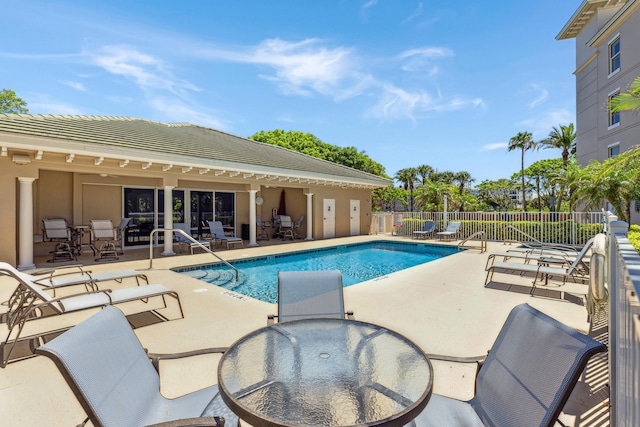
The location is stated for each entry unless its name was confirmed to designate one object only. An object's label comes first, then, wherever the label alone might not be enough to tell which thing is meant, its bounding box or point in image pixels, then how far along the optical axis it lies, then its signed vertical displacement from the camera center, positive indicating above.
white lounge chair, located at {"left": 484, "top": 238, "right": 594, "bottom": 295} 5.19 -1.13
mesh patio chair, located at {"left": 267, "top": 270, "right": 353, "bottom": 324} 3.20 -0.91
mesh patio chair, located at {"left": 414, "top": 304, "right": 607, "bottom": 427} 1.43 -0.91
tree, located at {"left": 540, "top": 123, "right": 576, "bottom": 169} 25.59 +6.32
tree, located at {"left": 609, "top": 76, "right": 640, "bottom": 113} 5.40 +2.11
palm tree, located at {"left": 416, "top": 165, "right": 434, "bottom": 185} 42.31 +6.03
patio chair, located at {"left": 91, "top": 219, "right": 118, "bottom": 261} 9.58 -0.73
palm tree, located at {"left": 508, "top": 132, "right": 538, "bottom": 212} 33.66 +8.03
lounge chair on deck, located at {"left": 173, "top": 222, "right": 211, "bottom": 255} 11.15 -0.92
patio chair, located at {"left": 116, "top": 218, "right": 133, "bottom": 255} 10.45 -0.63
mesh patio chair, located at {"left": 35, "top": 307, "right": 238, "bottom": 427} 1.48 -0.96
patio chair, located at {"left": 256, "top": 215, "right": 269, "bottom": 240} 15.48 -0.89
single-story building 7.82 +1.31
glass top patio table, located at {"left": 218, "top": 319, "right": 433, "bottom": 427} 1.45 -0.97
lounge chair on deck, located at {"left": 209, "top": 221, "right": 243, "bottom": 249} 12.61 -0.81
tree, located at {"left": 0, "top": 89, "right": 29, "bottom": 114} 26.42 +9.98
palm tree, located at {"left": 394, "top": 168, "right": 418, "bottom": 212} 42.69 +5.22
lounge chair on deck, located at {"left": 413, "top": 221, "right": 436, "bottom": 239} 15.32 -0.94
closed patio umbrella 17.05 +0.28
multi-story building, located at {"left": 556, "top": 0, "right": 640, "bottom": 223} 14.59 +7.97
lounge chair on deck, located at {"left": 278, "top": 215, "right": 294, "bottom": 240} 15.73 -0.76
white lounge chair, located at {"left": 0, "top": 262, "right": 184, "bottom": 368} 3.36 -1.14
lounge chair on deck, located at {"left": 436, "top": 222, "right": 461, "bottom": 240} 14.84 -0.98
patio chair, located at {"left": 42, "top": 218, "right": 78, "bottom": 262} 9.16 -0.73
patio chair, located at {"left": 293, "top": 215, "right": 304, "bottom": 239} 15.96 -0.76
